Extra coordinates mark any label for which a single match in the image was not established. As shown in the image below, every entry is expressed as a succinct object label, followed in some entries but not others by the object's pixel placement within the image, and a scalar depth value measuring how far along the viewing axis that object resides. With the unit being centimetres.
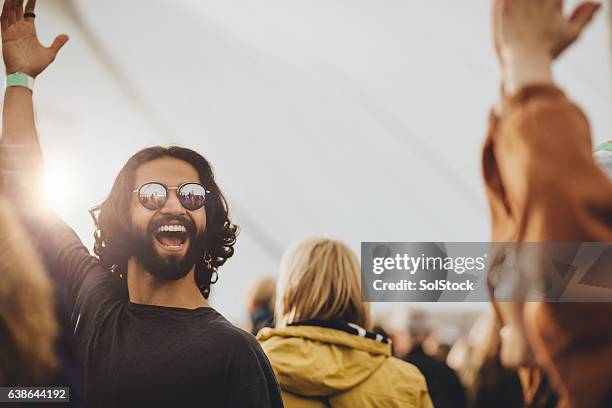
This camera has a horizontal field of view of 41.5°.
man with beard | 179
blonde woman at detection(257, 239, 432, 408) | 247
